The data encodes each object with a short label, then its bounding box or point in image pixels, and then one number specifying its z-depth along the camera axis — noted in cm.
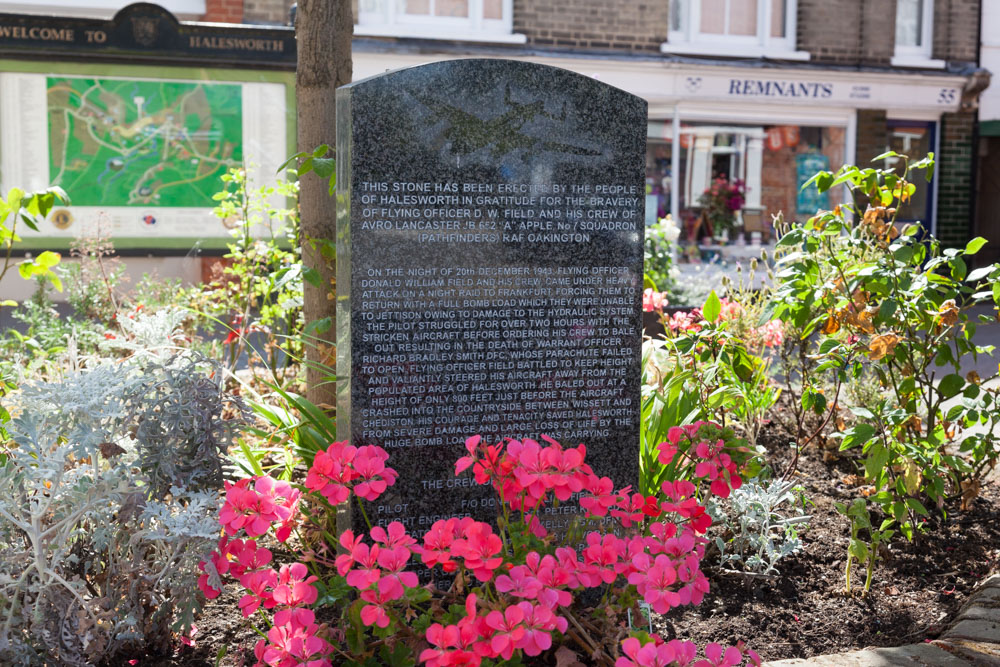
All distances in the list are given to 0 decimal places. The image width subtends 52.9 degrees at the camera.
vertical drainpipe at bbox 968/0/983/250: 1605
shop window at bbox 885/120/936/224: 1606
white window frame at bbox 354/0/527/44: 1332
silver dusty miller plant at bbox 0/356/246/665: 251
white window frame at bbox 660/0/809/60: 1463
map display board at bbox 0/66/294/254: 1118
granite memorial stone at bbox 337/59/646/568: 306
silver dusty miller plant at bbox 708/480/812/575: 338
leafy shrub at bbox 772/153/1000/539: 354
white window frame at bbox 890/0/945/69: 1583
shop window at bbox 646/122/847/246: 1495
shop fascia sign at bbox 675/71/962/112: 1452
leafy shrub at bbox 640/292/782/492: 365
